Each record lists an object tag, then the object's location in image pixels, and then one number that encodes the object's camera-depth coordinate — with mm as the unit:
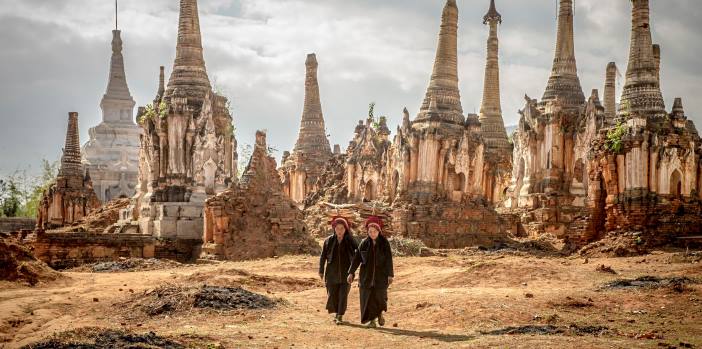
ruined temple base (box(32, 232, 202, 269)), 26281
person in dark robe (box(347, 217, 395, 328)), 13312
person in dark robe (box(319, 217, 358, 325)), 13969
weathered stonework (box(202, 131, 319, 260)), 26812
